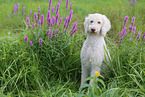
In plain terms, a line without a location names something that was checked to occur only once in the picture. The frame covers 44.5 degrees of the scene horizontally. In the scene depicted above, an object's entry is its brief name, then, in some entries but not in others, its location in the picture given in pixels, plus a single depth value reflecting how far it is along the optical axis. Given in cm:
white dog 259
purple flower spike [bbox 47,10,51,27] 298
